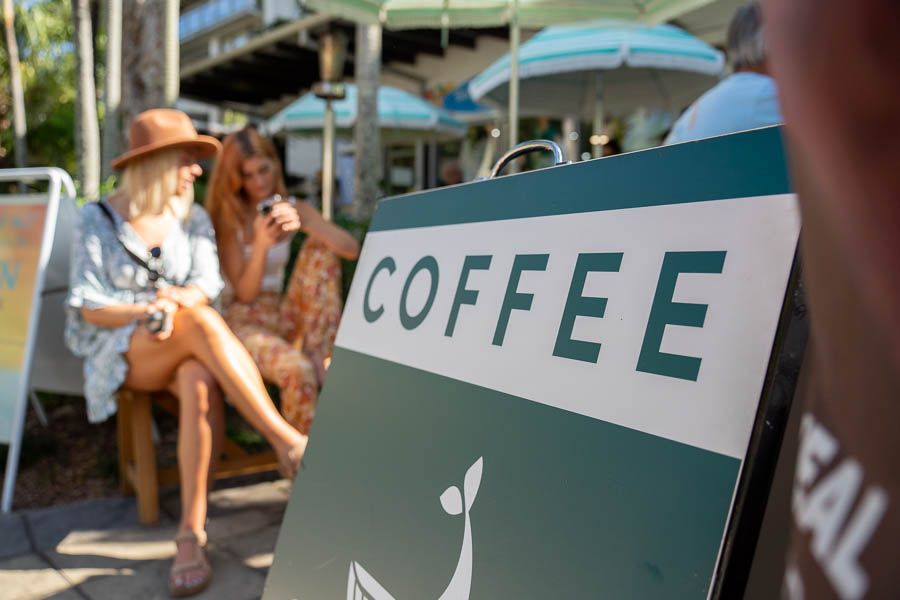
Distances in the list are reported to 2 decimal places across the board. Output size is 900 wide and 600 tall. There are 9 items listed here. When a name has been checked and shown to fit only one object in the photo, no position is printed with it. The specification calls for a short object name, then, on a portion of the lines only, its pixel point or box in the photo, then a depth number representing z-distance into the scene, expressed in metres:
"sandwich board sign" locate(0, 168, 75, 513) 3.04
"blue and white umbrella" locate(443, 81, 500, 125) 10.88
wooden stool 2.70
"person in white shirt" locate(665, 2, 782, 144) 2.14
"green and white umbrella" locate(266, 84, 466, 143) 8.23
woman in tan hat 2.37
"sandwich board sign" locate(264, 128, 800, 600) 0.78
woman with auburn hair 2.70
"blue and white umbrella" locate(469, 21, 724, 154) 5.10
